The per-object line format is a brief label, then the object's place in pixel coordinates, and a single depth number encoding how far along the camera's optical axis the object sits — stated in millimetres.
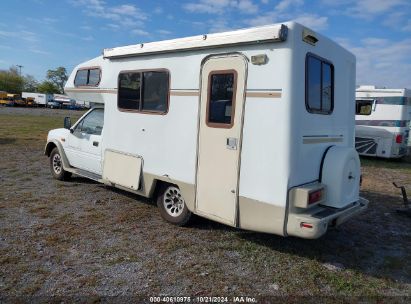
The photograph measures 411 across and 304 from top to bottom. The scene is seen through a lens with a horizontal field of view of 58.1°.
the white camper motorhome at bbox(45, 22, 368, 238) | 4191
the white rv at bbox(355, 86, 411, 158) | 13031
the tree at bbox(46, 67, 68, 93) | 102500
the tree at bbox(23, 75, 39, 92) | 98569
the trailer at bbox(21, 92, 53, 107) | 67500
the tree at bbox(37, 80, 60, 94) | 97956
